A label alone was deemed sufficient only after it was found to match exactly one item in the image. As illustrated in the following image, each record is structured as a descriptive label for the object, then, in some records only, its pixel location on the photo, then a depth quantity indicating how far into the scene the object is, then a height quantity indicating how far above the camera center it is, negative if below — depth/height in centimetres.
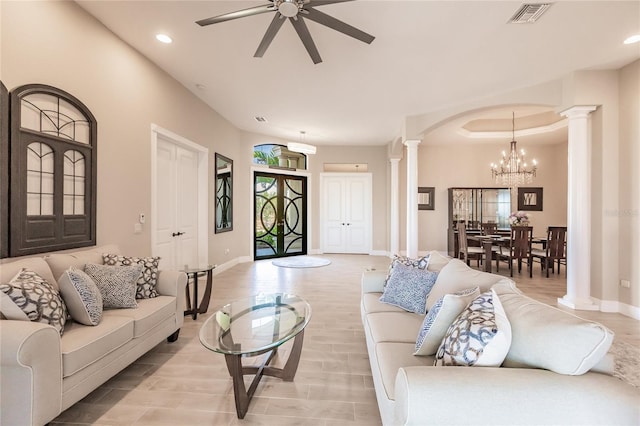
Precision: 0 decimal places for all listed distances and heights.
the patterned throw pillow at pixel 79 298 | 197 -58
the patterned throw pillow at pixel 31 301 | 164 -52
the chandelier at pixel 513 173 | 637 +95
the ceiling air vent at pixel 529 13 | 253 +184
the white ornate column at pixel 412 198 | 563 +32
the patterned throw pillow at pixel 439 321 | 151 -57
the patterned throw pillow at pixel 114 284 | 229 -57
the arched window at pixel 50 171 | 215 +36
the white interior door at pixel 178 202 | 406 +18
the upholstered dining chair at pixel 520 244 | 568 -58
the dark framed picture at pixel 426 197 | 818 +50
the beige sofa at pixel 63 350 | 144 -83
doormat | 670 -117
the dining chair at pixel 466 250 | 606 -74
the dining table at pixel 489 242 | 558 -56
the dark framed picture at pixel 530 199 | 781 +43
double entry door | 753 -2
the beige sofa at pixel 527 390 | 103 -64
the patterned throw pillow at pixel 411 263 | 265 -45
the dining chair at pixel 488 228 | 638 -31
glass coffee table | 179 -83
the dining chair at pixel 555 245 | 556 -59
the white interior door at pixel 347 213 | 851 +4
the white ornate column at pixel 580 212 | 379 +3
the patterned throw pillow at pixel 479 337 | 121 -53
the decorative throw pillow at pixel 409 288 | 230 -61
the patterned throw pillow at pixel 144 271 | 261 -54
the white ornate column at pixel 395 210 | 757 +12
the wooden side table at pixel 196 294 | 341 -97
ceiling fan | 215 +154
